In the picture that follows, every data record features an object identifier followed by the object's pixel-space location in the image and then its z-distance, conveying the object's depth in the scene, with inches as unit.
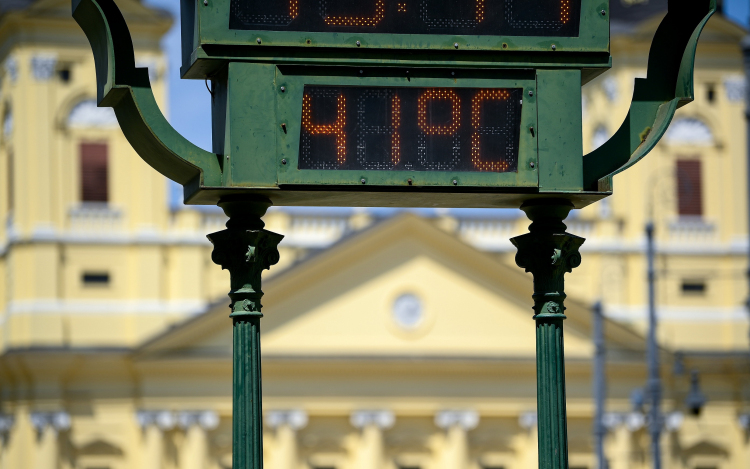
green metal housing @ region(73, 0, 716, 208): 542.9
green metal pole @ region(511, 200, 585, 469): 558.4
